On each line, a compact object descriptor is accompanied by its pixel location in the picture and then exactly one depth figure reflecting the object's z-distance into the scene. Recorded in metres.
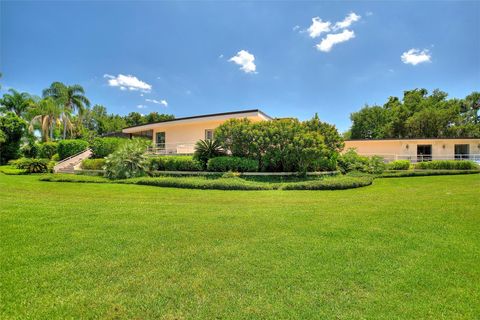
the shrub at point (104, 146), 21.06
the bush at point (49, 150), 26.24
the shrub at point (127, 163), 15.29
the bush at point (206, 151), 15.64
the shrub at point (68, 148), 22.98
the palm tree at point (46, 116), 30.20
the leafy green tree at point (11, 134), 27.75
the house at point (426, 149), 26.41
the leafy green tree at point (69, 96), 34.72
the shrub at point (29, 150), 29.25
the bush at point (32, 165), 19.18
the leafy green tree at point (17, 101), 33.31
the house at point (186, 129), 19.27
